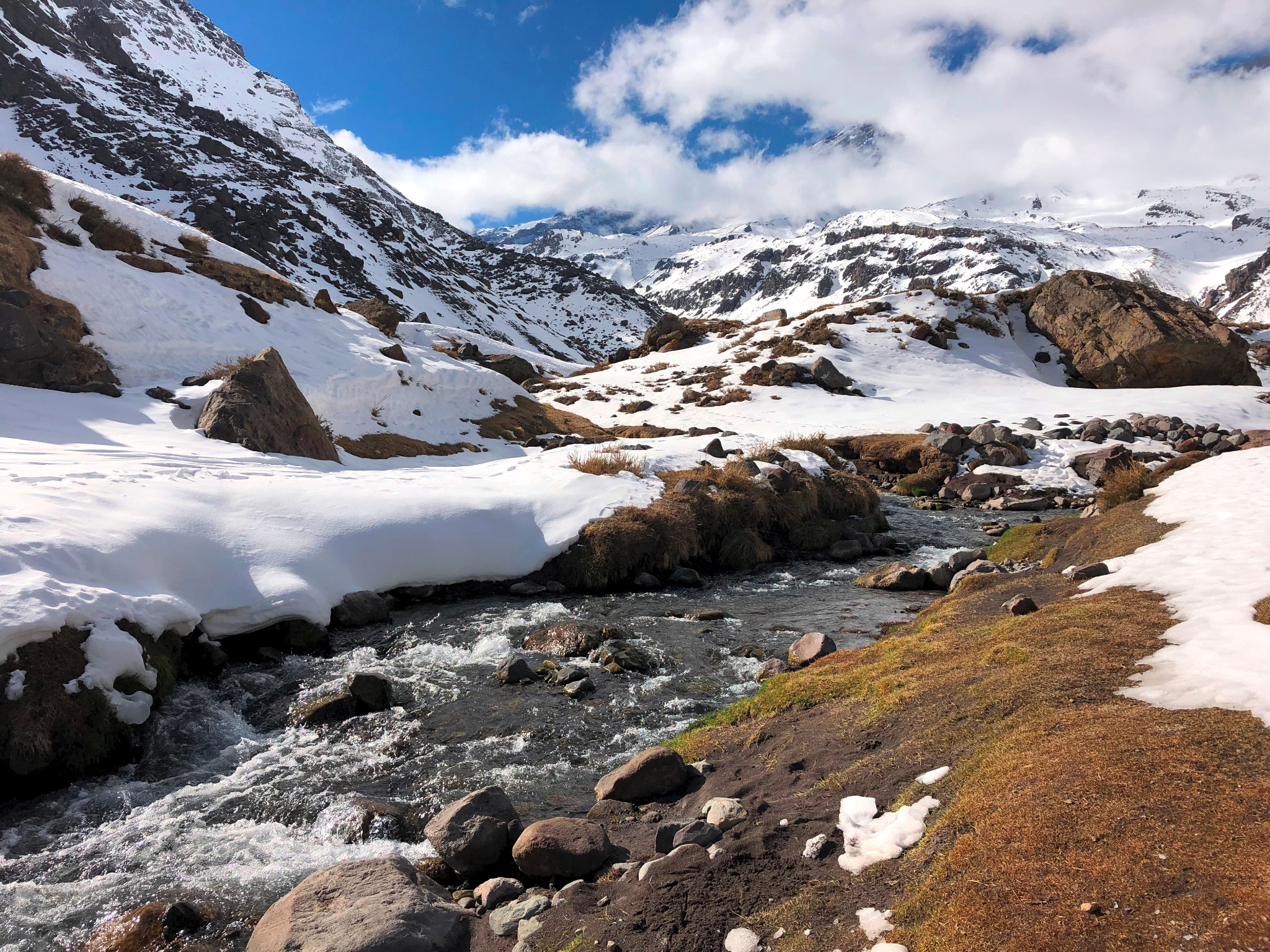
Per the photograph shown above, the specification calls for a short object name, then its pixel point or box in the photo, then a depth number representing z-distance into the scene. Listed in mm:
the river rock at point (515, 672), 9711
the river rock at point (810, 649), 9586
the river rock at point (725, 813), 5121
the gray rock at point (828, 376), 41094
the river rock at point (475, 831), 5586
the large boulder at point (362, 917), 4438
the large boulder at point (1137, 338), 39875
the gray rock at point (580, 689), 9211
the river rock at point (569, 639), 10812
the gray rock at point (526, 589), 13734
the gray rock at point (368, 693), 8742
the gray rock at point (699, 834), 4938
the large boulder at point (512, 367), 48562
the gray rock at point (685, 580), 15133
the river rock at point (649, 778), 6332
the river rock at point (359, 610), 11445
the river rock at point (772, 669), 9484
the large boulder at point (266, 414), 16250
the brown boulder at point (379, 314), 36094
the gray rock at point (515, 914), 4637
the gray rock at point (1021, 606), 8602
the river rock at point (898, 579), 14305
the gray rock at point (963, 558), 14616
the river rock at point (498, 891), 5039
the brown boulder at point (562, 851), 5172
